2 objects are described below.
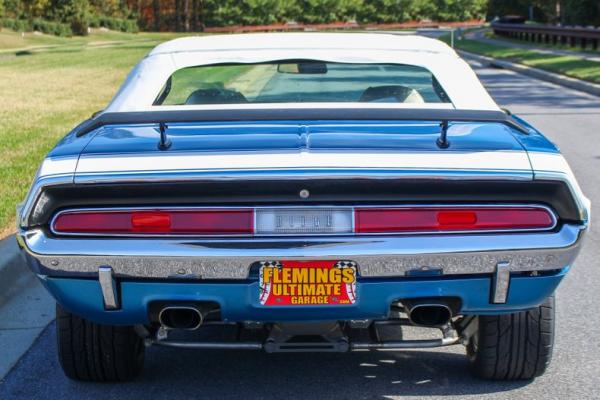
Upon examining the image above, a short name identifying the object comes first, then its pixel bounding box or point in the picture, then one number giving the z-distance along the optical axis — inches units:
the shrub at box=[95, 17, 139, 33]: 3572.8
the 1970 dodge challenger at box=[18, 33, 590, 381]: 149.1
